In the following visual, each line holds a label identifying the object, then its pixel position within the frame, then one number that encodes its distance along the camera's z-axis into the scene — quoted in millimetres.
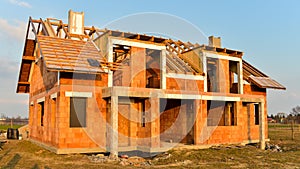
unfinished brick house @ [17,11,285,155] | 13688
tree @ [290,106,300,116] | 91975
